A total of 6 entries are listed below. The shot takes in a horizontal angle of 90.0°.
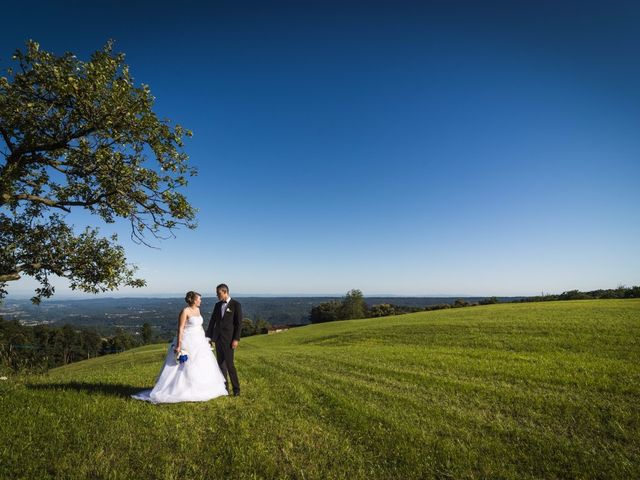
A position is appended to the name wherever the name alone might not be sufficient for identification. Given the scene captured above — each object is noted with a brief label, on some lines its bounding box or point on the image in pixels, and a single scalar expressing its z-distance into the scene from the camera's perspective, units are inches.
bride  351.3
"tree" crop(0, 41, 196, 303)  388.2
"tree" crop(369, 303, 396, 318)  3796.8
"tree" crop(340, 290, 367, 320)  4571.9
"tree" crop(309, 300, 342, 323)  4667.8
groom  406.0
